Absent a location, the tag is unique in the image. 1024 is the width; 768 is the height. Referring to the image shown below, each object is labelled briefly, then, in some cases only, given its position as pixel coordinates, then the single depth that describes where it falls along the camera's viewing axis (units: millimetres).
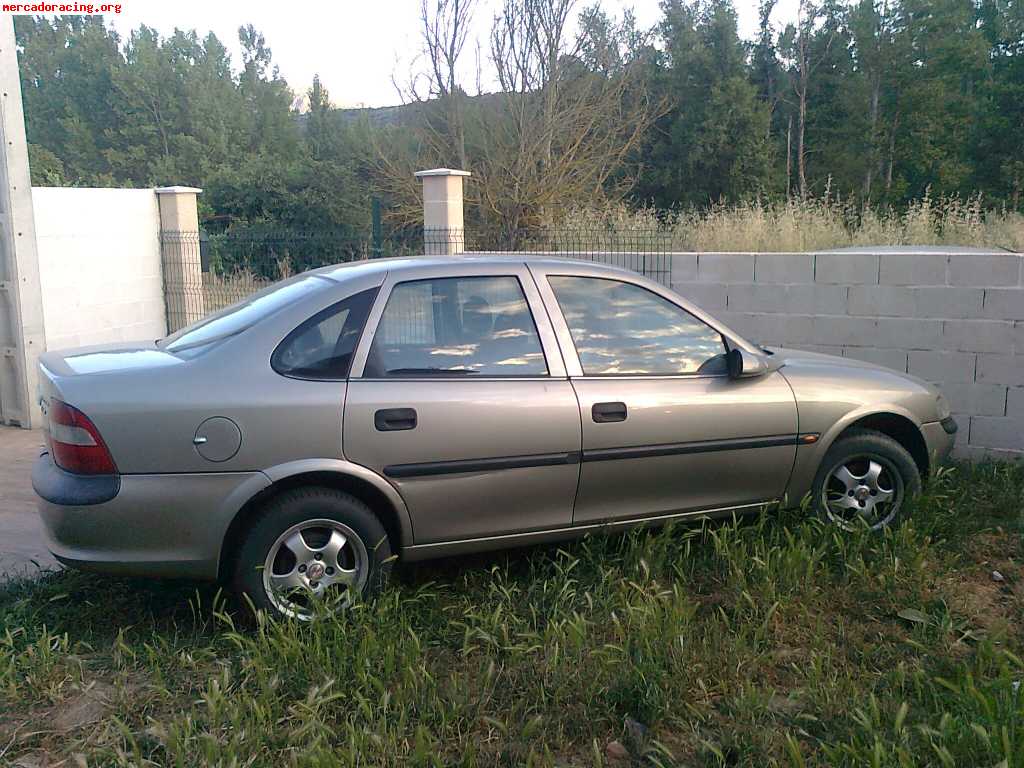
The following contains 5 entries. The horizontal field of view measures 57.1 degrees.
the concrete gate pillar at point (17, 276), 7941
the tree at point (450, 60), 18016
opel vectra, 3758
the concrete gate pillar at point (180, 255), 10469
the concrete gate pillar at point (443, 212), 9578
